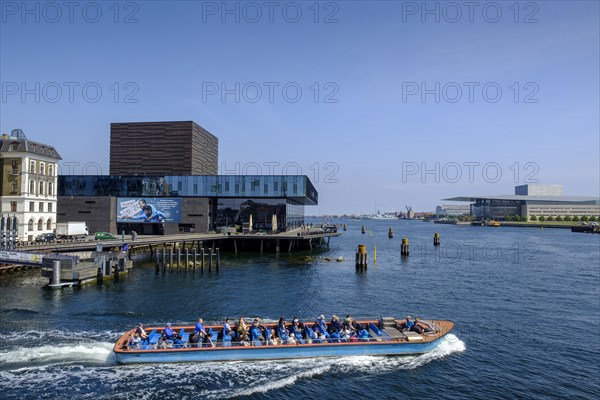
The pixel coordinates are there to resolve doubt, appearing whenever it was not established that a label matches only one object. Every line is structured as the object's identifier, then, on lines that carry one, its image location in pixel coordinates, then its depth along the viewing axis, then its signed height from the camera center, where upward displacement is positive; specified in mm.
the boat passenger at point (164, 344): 25219 -7767
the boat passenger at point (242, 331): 26375 -7404
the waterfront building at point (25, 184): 65562 +4252
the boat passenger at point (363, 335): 27297 -7839
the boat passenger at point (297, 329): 27444 -7573
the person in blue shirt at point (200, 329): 26312 -7263
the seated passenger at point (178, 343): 25344 -7780
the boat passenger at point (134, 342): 24922 -7586
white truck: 72050 -3214
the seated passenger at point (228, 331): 27078 -7478
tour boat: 24953 -8079
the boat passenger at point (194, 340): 25455 -7672
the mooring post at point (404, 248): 83875 -6814
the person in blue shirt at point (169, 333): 26641 -7484
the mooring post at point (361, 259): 63666 -6769
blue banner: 94000 +459
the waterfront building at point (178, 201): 92875 +2454
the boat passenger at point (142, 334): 25656 -7453
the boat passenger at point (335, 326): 28206 -7464
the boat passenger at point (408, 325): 29091 -7582
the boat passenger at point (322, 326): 27739 -7426
